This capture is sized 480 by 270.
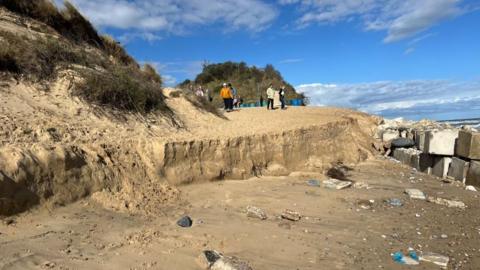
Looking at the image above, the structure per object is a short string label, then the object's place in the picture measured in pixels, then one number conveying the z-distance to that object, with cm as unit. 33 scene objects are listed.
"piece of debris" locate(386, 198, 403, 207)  971
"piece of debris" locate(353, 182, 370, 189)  1126
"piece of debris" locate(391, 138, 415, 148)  1652
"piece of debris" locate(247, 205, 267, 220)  773
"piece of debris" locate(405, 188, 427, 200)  1051
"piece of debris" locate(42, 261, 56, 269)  469
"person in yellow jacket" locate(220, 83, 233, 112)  1905
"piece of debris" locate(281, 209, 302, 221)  788
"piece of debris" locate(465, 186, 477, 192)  1179
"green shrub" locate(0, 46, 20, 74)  902
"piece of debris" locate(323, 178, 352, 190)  1074
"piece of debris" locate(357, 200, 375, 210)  929
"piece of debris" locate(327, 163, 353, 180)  1229
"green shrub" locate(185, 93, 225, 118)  1366
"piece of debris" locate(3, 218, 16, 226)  548
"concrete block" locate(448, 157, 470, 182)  1272
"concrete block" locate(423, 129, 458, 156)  1372
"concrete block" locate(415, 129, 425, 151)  1538
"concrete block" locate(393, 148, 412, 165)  1559
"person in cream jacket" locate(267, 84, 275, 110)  2116
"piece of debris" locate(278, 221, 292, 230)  741
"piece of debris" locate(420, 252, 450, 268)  642
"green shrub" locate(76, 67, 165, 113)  982
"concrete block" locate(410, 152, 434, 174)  1443
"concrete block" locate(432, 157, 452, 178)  1366
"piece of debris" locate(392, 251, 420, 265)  642
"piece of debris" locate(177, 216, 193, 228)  680
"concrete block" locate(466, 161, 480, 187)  1217
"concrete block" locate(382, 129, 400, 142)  1745
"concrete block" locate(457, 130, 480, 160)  1241
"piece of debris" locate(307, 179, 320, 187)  1069
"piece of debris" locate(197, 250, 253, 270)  539
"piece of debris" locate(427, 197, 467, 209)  991
